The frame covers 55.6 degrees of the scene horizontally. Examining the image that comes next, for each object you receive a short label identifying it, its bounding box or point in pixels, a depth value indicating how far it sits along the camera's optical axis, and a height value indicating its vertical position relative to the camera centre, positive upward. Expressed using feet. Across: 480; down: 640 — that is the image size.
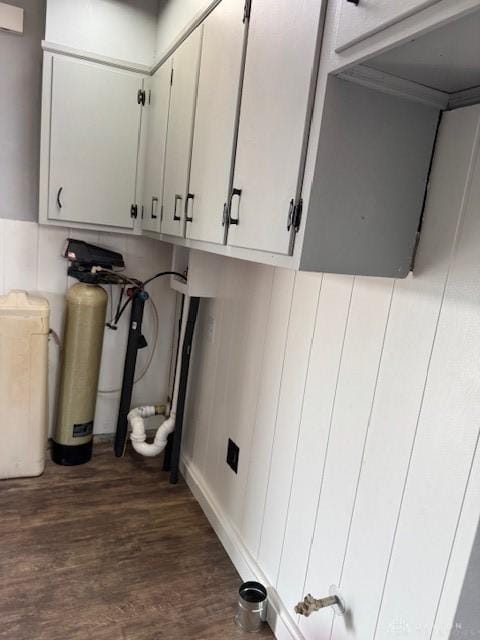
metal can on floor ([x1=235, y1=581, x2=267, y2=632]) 5.31 -4.26
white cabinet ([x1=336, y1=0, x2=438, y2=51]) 2.50 +1.36
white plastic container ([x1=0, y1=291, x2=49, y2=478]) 7.51 -2.89
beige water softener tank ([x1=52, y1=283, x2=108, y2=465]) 8.02 -2.80
